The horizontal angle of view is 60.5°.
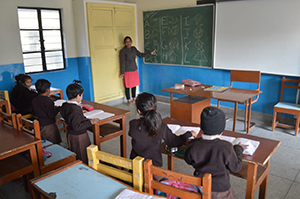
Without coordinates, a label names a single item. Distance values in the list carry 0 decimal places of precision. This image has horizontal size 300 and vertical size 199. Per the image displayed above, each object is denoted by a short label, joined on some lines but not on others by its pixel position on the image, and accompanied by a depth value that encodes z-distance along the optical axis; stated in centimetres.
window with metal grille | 471
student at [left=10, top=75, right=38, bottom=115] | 380
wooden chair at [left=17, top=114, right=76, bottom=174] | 204
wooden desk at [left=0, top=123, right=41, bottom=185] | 189
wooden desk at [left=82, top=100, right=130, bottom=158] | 271
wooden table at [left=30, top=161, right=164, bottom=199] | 131
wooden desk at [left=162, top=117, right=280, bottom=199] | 175
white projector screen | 394
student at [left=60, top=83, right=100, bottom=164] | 242
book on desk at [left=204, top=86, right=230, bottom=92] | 400
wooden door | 526
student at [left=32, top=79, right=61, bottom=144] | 282
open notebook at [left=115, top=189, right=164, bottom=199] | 125
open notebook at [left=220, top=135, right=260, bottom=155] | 182
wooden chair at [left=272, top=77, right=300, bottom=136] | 377
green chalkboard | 492
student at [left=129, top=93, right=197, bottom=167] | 183
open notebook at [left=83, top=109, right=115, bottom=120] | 272
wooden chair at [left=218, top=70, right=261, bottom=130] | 411
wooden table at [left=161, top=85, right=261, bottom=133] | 355
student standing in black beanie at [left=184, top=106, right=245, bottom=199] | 148
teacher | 565
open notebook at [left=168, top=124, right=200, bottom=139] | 222
